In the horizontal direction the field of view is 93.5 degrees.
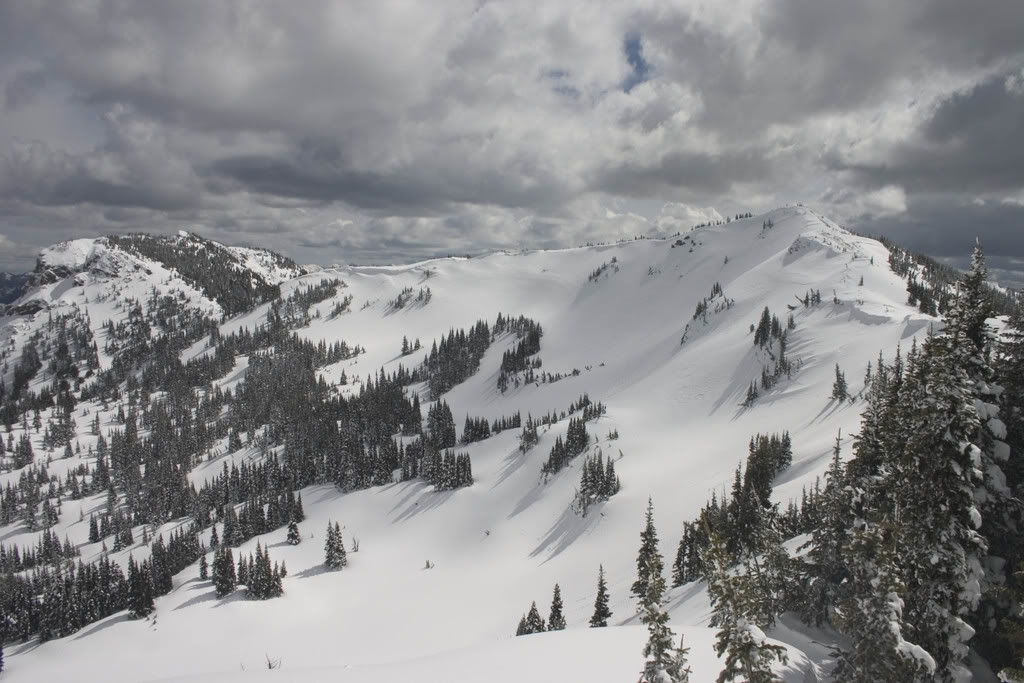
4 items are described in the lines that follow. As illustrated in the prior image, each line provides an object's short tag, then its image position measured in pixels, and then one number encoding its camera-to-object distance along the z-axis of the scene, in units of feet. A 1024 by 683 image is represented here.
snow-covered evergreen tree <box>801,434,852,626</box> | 96.07
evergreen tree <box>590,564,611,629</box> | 189.57
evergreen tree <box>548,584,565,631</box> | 204.64
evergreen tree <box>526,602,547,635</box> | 204.03
